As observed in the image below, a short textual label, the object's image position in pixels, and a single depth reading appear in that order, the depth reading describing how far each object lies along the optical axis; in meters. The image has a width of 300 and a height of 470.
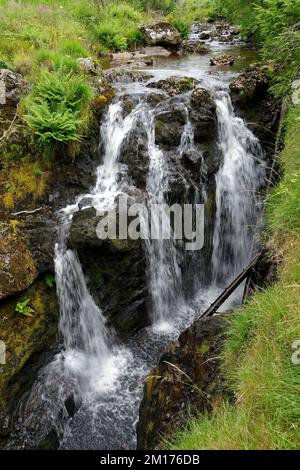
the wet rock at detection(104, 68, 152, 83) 10.06
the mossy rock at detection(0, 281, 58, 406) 5.19
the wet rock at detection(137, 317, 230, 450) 3.34
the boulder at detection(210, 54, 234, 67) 12.21
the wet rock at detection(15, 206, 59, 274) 6.01
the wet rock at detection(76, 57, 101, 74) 8.56
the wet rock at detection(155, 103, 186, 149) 7.60
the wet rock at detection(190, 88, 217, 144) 7.77
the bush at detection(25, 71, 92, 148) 6.51
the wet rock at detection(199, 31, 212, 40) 19.25
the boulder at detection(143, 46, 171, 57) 14.69
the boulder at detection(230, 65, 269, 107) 8.75
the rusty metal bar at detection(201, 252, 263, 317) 4.75
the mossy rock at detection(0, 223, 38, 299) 5.39
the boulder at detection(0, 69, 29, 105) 6.94
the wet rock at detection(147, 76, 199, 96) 8.68
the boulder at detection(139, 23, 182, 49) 15.48
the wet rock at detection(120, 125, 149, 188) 7.27
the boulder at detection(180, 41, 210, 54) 15.28
